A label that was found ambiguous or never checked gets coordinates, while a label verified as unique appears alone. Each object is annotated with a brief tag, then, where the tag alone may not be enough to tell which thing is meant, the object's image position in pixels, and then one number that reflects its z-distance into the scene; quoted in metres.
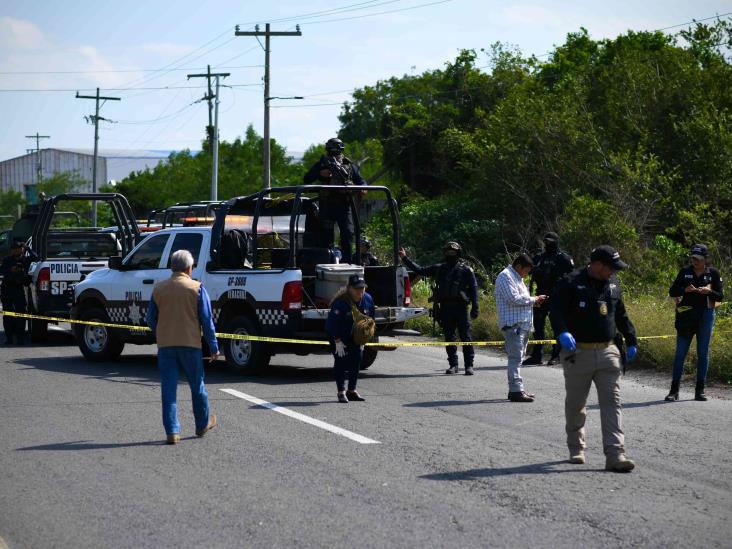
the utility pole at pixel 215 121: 51.62
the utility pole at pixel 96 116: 69.50
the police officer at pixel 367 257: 19.46
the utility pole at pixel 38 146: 98.72
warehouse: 113.12
